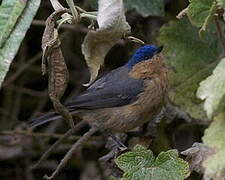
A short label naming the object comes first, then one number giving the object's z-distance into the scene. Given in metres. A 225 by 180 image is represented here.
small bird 8.41
